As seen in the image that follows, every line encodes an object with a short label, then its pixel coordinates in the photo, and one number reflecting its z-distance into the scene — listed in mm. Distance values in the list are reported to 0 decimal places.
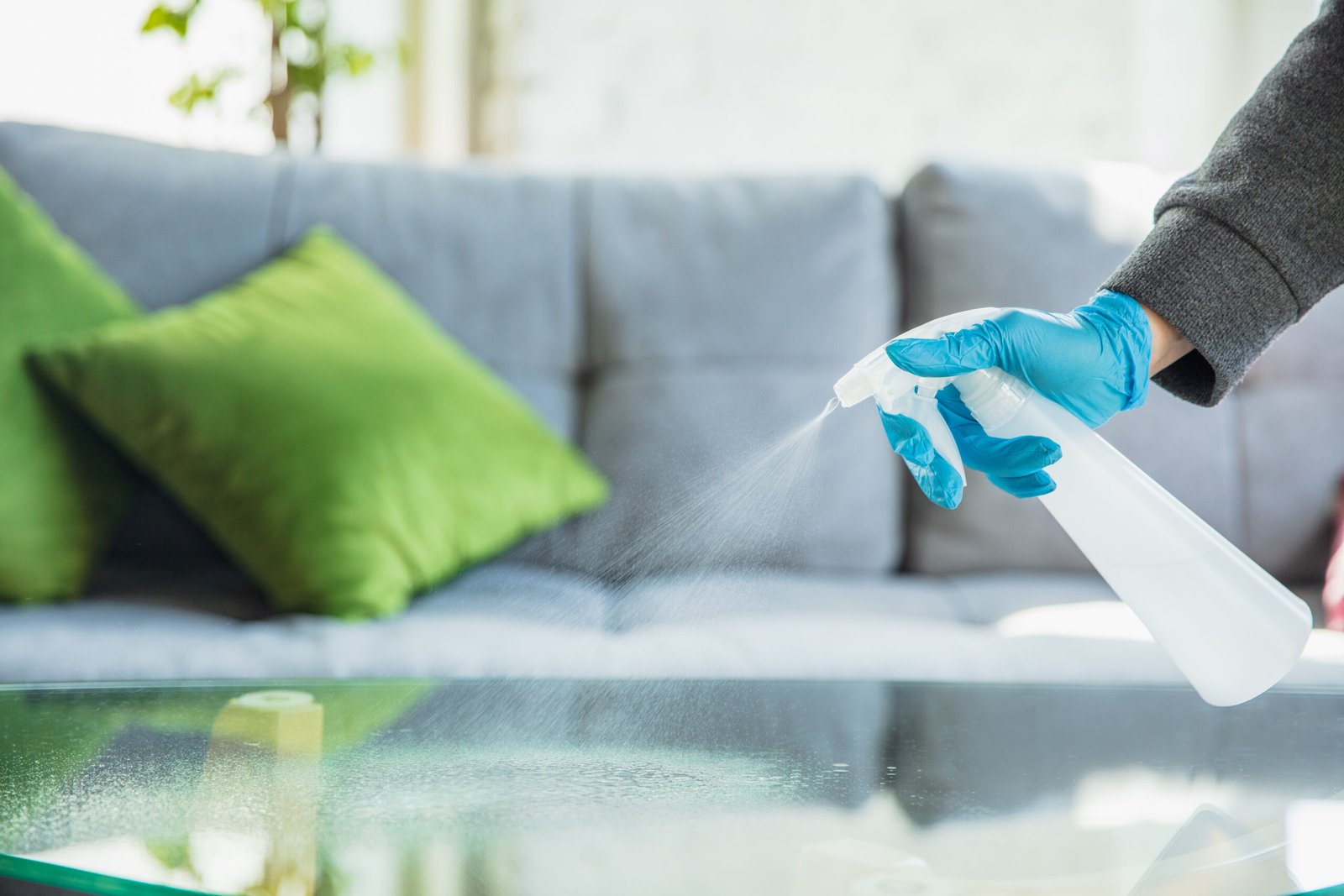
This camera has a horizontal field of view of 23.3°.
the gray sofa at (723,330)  2837
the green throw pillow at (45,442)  2650
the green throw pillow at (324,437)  2658
